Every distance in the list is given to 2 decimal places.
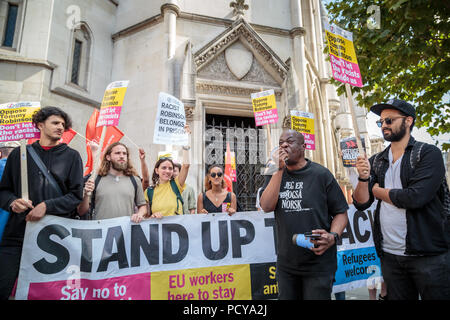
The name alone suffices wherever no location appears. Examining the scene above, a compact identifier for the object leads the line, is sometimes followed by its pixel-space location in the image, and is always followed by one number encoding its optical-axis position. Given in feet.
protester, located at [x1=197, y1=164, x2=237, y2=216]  12.83
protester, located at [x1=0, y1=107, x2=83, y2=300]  8.05
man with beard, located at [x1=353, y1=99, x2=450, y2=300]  6.45
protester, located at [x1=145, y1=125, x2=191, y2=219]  12.01
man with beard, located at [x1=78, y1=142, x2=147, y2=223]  10.56
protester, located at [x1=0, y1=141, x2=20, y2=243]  8.56
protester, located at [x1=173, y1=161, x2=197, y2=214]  13.94
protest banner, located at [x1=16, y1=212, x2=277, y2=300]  8.79
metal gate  29.55
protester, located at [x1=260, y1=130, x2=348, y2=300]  6.80
